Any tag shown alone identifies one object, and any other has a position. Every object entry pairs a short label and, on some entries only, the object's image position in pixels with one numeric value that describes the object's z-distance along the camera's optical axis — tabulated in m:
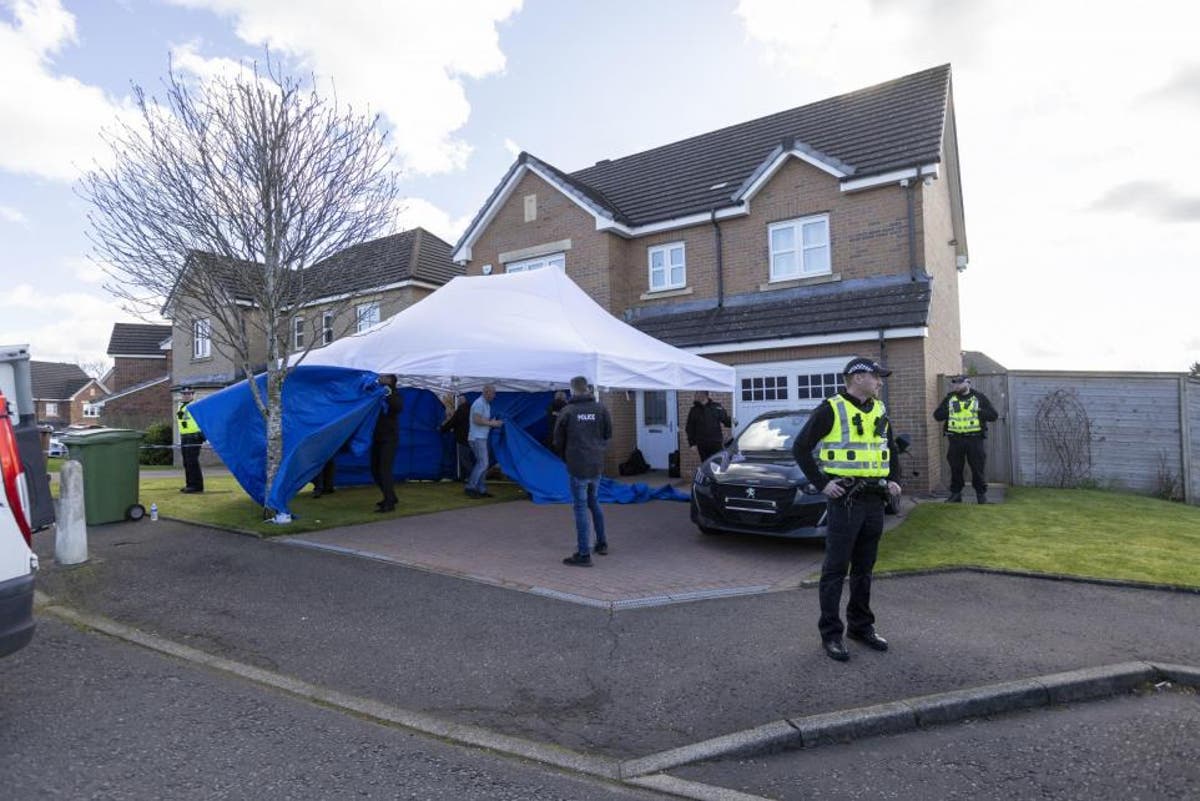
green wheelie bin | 8.64
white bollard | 6.77
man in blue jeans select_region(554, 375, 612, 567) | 6.82
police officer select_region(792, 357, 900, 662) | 4.55
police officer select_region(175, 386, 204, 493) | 11.41
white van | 3.20
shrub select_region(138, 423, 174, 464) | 24.09
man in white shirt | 11.40
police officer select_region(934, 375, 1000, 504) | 9.75
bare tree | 8.23
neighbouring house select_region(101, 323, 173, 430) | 29.64
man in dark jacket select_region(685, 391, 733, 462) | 11.41
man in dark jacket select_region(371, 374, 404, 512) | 9.70
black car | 7.22
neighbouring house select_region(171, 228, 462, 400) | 9.35
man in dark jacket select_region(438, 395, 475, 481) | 12.59
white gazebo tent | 8.75
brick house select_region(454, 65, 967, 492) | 12.60
